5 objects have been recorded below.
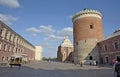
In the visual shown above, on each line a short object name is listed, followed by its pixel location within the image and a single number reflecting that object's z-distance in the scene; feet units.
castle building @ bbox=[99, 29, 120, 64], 56.16
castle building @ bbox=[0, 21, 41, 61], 55.65
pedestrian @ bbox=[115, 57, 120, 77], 14.51
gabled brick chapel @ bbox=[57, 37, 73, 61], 124.25
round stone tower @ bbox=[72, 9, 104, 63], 71.55
